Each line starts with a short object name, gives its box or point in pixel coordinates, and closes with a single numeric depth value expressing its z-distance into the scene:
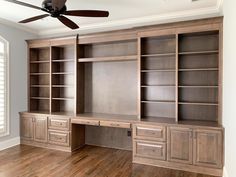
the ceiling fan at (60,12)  2.39
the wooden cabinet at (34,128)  4.41
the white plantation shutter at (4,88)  4.28
